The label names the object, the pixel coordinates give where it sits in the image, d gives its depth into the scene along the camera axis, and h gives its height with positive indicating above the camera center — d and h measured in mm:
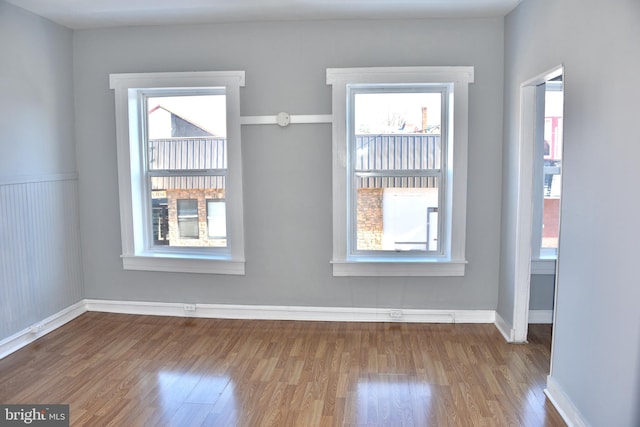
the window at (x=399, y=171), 3869 +47
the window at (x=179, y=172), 4059 +42
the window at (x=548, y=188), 4004 -106
